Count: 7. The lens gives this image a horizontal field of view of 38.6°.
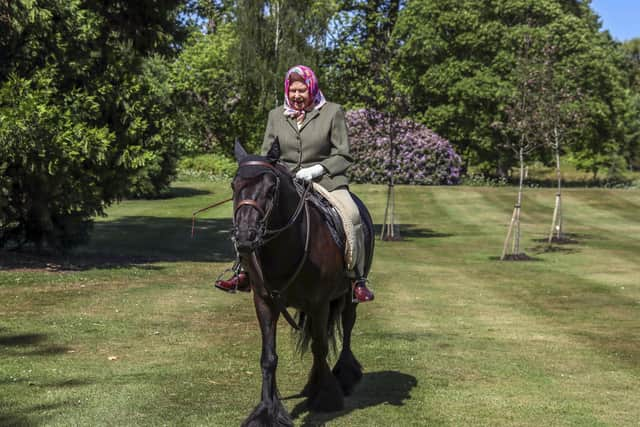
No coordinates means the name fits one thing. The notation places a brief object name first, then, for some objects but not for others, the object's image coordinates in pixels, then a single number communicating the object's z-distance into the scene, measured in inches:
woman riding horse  375.6
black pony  298.4
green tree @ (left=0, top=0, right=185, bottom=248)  823.7
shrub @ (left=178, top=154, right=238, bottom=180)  2726.4
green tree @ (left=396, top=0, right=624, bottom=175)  2623.0
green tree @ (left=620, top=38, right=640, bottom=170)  3221.0
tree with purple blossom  2455.7
